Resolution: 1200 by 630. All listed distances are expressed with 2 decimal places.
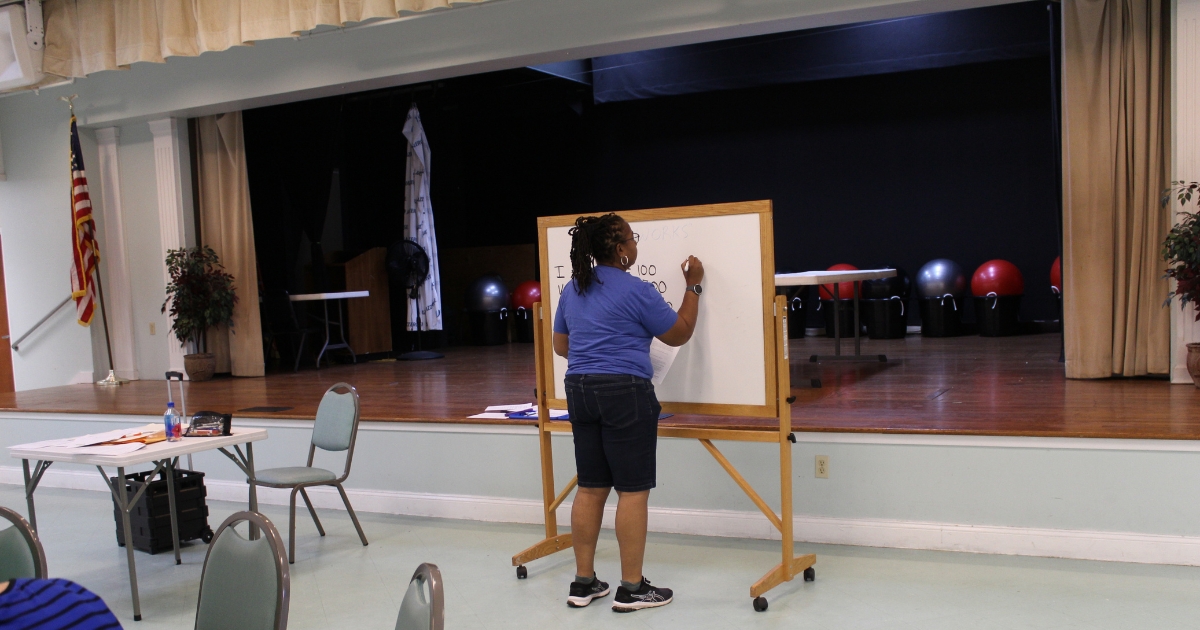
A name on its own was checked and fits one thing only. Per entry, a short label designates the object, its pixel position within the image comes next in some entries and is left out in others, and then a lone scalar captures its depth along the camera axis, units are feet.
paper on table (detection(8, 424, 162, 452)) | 11.96
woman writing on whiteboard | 9.90
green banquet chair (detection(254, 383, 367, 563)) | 13.00
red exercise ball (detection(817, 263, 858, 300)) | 28.44
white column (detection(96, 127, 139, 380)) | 25.91
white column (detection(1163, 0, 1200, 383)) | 15.17
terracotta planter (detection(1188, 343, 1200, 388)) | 14.93
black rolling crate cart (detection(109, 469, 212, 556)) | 13.56
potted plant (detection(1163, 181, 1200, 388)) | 14.57
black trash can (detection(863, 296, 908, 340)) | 28.37
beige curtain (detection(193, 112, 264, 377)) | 25.40
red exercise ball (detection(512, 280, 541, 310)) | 33.17
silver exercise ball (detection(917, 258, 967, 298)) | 27.76
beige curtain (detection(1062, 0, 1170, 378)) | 16.22
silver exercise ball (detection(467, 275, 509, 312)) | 32.71
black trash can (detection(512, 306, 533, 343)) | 33.45
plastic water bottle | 12.03
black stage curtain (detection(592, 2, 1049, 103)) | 27.58
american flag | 24.48
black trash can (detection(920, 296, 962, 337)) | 27.99
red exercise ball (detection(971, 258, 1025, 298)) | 26.73
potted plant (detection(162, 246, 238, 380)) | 24.48
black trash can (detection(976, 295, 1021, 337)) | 26.99
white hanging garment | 27.96
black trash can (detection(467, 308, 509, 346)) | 32.99
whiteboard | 10.57
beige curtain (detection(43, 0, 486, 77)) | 17.21
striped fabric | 4.45
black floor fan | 27.22
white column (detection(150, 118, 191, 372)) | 25.16
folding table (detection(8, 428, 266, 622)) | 10.99
